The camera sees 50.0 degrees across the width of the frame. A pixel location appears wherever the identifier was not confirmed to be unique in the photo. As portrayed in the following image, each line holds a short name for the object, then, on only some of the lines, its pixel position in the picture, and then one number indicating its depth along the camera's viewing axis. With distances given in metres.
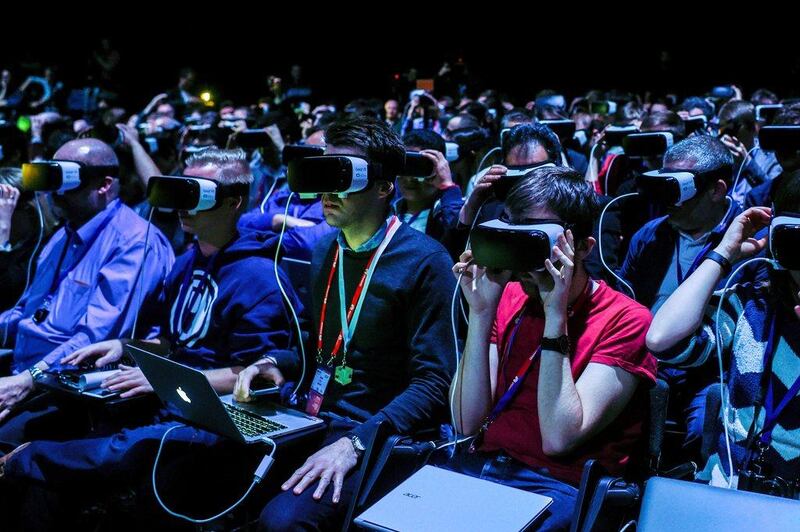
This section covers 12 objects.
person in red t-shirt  1.81
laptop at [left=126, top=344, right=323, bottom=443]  1.98
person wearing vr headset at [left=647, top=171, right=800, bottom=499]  1.78
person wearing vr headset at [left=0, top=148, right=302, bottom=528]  2.45
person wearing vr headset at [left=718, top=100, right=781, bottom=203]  4.37
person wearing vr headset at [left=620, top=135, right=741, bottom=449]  2.71
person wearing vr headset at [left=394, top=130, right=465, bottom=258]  3.48
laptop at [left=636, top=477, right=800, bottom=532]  1.28
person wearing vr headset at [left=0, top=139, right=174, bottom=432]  2.97
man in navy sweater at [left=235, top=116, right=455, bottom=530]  2.22
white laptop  1.55
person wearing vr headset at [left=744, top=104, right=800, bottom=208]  3.41
